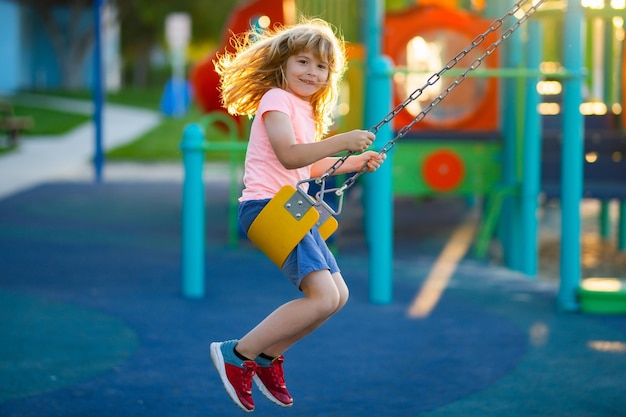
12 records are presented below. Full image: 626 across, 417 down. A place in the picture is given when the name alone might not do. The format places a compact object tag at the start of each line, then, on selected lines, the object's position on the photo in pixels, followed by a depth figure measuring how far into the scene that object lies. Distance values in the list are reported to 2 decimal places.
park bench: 28.26
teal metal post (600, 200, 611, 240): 14.59
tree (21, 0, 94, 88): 63.03
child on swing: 5.67
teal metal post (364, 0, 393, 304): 9.73
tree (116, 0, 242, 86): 66.70
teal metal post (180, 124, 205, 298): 9.93
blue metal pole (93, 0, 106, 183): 21.55
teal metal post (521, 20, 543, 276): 11.41
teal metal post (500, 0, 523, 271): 12.00
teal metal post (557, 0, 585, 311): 9.43
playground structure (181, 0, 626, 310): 9.54
